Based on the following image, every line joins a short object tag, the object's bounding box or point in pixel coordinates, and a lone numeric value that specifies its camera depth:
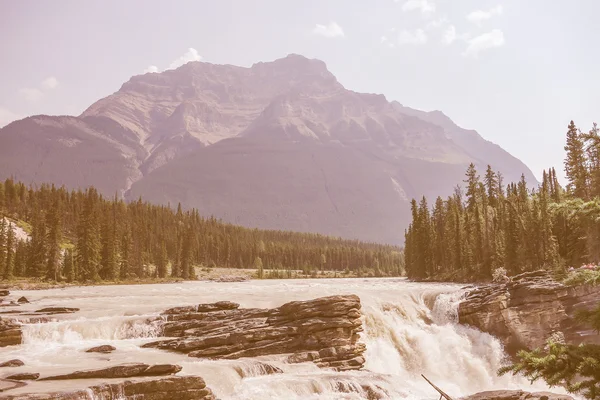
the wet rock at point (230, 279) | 129.88
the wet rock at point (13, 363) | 27.76
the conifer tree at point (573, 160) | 84.44
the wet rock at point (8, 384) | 23.00
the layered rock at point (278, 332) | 36.06
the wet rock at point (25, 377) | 25.12
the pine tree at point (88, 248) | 102.50
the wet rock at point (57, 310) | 43.26
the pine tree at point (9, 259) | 94.56
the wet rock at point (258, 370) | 31.23
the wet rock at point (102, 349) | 32.56
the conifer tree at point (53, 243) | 98.38
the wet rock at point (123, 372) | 25.93
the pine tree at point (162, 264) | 131.75
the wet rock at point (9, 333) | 33.78
